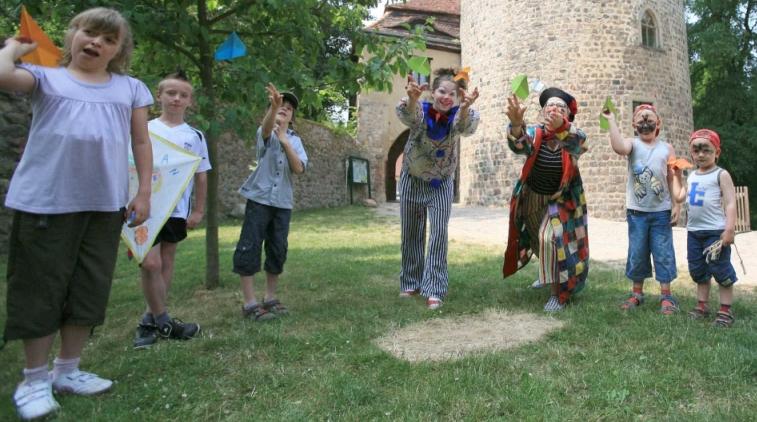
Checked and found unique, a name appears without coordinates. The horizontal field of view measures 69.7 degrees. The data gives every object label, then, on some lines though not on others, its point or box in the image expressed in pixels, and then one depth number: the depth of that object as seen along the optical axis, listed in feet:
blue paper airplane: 14.11
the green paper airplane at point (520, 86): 13.65
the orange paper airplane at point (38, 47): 8.11
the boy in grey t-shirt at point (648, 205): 13.70
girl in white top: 8.04
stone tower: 54.08
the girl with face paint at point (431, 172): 14.15
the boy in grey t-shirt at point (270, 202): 12.83
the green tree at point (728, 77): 68.49
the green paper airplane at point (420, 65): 14.71
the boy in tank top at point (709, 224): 12.37
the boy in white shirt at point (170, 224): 11.47
